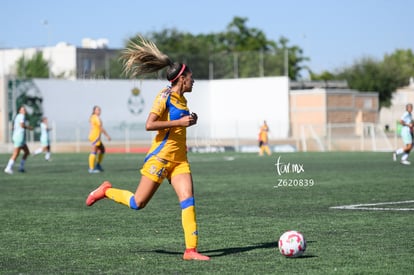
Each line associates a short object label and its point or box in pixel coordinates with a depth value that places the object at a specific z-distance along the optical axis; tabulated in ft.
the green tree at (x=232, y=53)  250.78
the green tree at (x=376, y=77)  330.13
